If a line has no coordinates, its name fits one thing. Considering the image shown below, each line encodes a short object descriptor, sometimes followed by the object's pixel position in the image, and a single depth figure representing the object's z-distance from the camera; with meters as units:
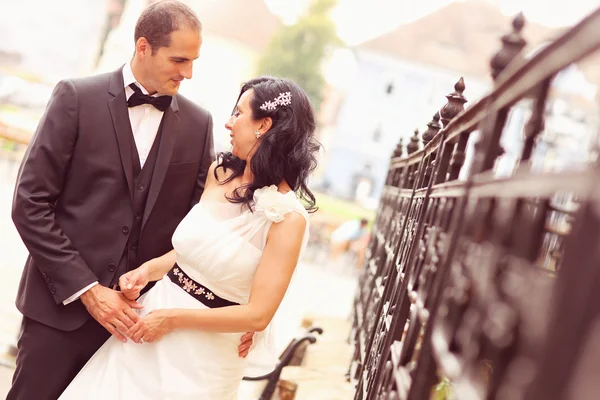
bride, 2.72
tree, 43.31
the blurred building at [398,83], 43.00
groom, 3.08
